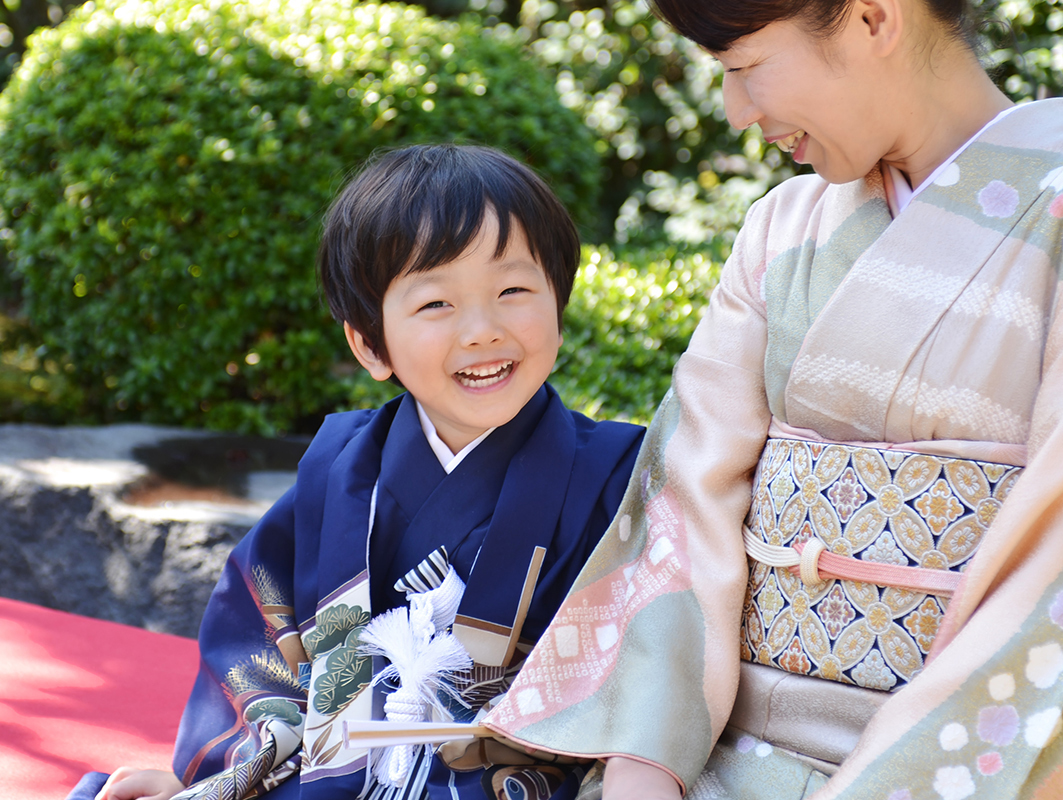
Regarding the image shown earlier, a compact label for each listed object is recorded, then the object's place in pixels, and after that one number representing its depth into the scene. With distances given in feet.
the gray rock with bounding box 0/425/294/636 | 9.62
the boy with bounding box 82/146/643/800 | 5.34
